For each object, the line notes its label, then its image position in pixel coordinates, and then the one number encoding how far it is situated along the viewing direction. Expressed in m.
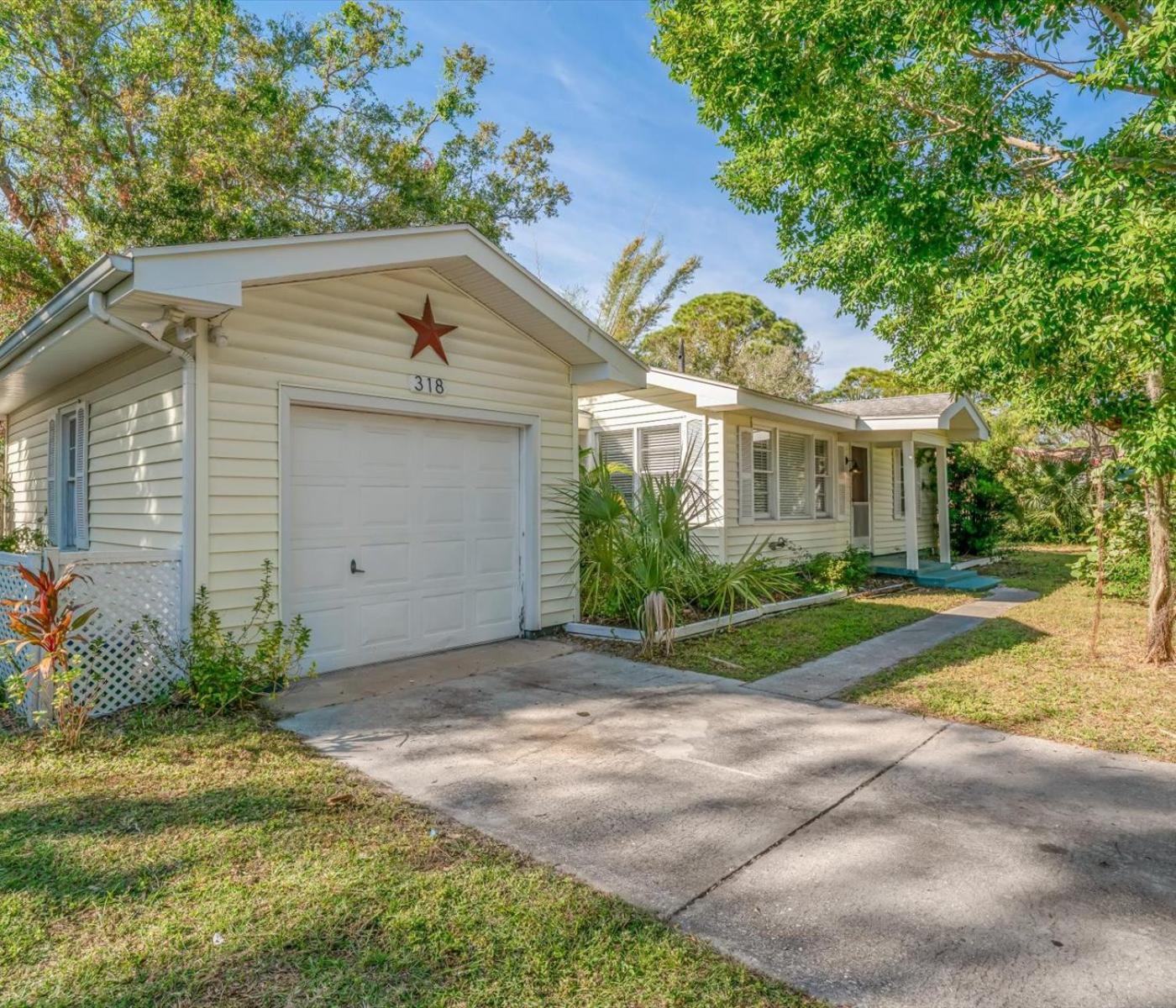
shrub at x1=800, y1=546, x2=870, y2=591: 11.77
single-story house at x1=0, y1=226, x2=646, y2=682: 5.25
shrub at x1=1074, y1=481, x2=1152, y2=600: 9.88
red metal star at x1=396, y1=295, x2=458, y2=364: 6.73
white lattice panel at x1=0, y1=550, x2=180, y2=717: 4.96
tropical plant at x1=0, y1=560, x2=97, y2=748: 4.44
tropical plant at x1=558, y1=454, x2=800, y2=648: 7.93
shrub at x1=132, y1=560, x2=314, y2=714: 5.05
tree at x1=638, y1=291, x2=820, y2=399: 29.09
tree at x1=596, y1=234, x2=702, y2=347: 25.31
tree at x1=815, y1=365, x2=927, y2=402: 34.39
